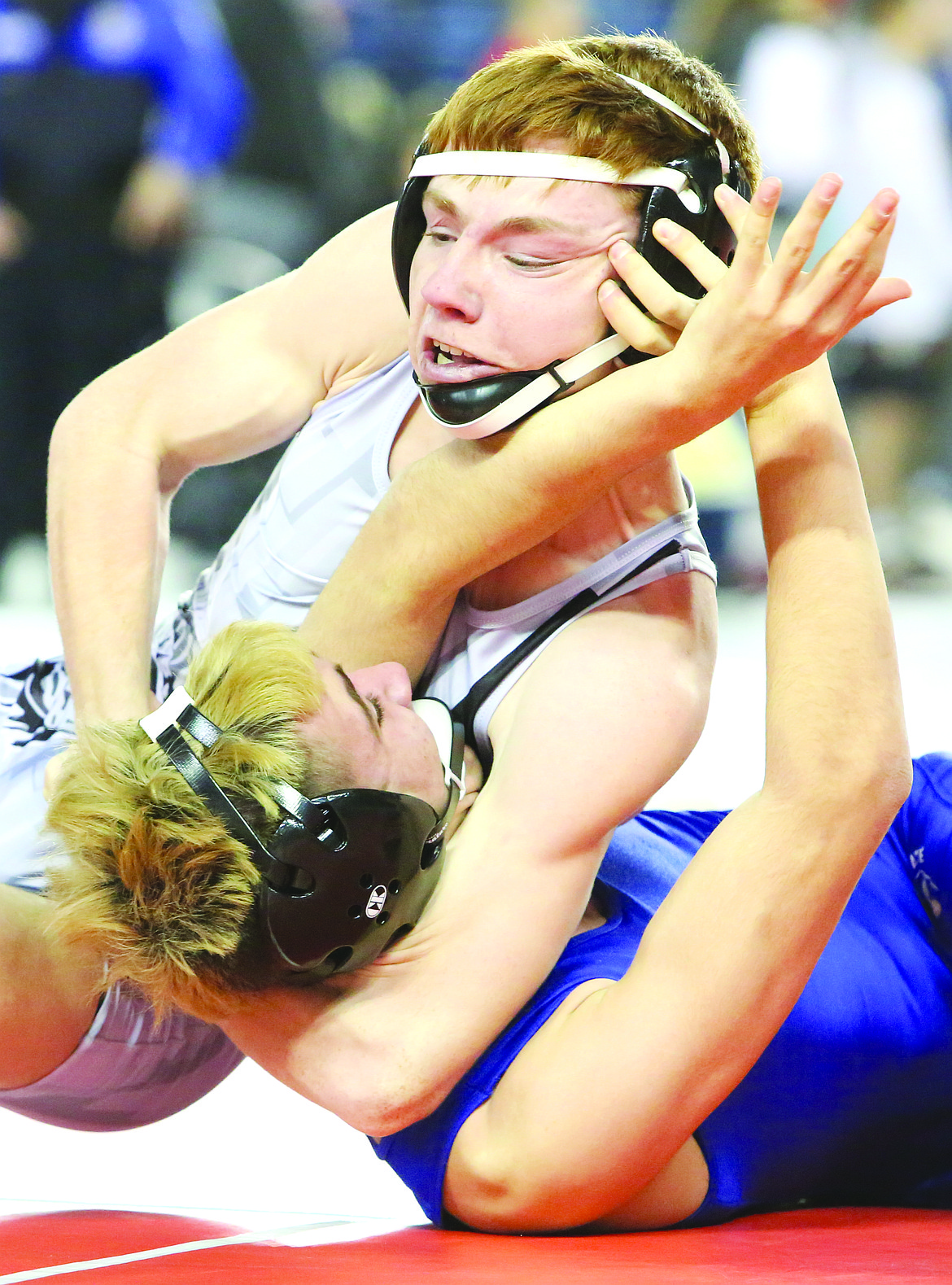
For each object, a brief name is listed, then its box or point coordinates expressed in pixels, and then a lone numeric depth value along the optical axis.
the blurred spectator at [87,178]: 12.30
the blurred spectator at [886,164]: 14.07
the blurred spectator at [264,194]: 13.73
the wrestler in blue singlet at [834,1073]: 3.53
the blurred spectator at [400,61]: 15.14
